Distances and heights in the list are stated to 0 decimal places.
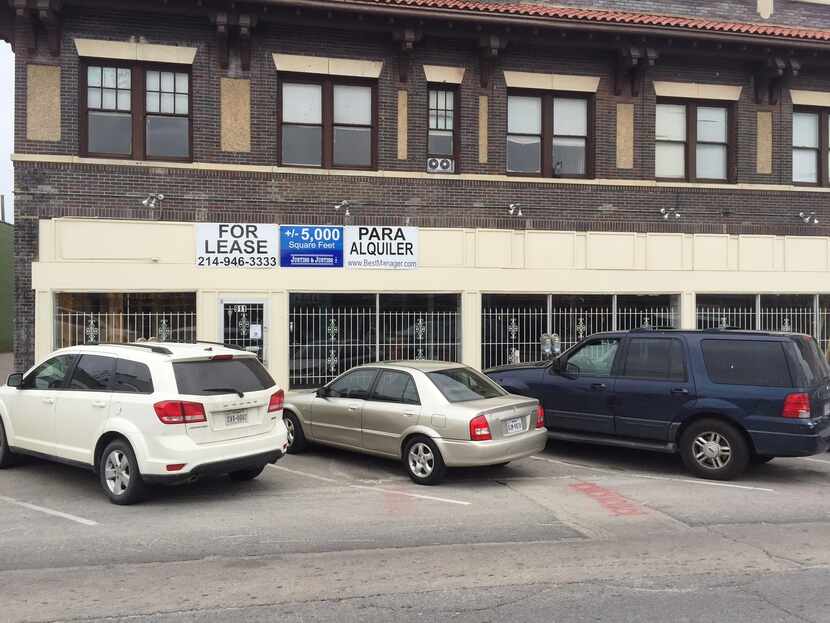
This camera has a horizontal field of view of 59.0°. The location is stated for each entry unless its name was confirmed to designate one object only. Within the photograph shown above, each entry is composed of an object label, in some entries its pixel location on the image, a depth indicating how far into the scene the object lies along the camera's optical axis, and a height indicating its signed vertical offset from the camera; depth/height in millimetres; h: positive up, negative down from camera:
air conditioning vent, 14320 +2796
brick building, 12945 +2697
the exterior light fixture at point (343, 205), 13844 +1944
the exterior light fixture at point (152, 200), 13088 +1941
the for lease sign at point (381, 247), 13875 +1161
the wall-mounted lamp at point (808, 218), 15703 +1924
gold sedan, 8273 -1310
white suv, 7258 -1107
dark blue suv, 8547 -1091
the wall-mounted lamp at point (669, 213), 15094 +1955
